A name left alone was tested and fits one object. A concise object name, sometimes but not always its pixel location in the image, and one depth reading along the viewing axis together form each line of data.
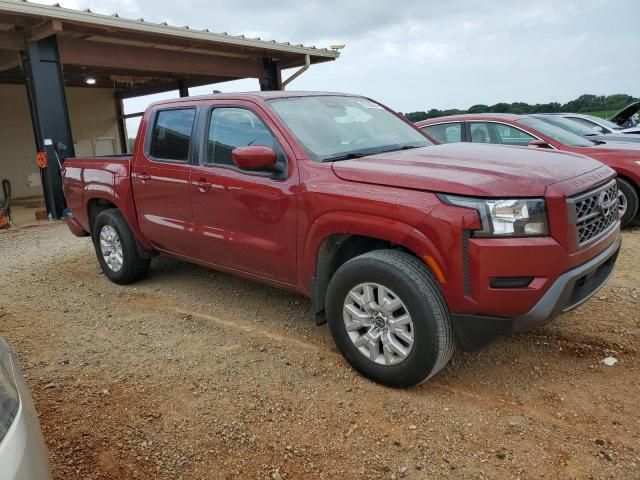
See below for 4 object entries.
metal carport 9.23
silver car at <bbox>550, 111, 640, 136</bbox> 8.84
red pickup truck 2.70
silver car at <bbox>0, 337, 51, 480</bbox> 1.39
